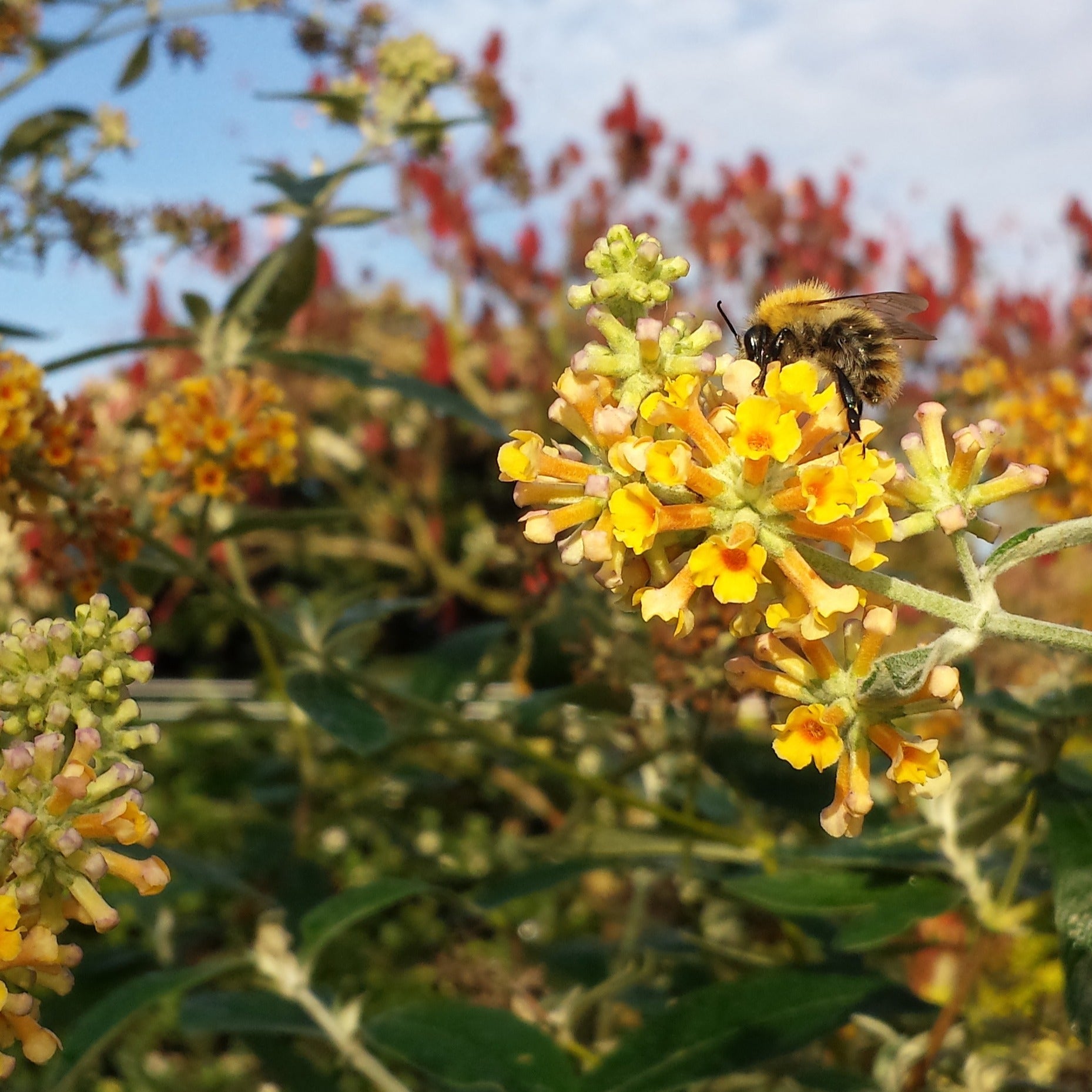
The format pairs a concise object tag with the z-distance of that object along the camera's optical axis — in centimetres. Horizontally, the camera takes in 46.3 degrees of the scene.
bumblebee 17
